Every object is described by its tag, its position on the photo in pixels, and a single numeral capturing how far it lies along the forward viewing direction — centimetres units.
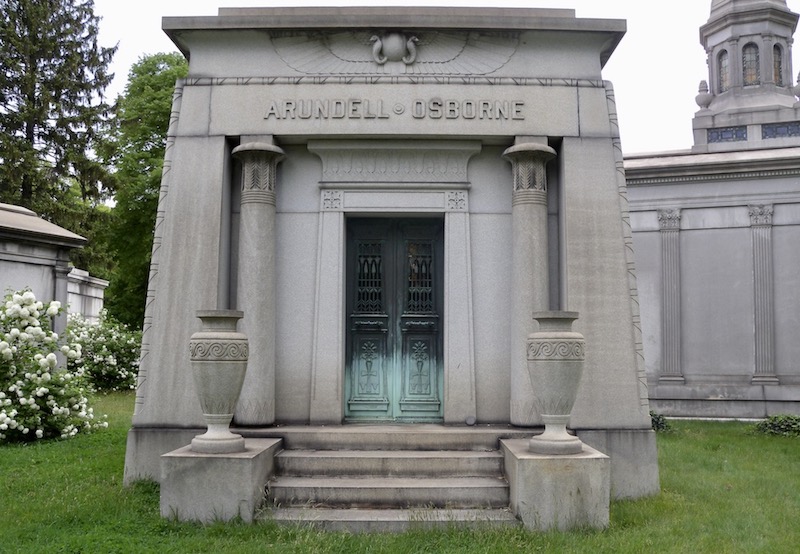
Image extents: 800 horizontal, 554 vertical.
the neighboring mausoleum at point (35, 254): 1351
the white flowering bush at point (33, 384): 1027
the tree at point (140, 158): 2269
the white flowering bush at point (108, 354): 1758
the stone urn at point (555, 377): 617
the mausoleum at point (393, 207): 753
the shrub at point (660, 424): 1269
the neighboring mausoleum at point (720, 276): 1522
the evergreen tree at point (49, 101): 2402
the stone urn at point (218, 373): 621
